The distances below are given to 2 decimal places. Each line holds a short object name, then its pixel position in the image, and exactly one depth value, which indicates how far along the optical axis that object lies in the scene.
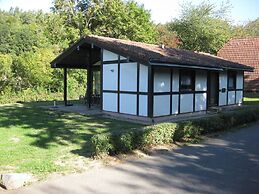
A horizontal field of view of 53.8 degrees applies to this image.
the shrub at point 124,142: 6.09
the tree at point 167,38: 33.77
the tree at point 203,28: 27.43
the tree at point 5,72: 20.16
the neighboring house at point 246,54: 22.69
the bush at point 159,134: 6.73
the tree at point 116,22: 24.33
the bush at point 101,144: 5.79
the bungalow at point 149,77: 10.26
